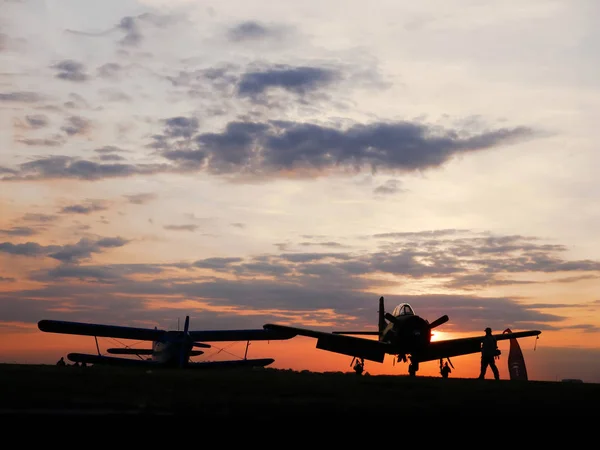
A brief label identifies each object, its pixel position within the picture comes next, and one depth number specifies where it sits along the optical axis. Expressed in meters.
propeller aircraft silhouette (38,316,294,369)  48.84
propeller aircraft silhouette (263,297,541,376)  42.03
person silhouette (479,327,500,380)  34.50
